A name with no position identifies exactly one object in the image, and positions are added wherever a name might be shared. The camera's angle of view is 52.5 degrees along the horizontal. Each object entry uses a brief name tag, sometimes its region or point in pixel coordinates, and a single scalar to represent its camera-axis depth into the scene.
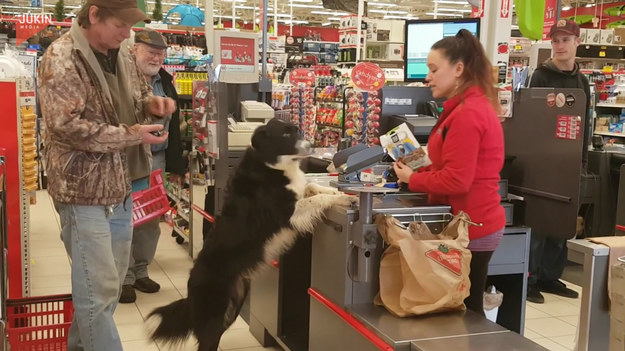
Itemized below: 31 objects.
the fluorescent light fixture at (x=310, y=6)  26.45
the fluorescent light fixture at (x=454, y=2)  22.90
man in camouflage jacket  2.36
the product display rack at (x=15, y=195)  3.62
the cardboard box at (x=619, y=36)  13.24
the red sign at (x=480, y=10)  4.56
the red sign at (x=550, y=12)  7.82
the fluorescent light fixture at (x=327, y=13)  29.24
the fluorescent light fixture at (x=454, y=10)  25.92
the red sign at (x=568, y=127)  3.95
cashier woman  2.39
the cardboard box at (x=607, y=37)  13.29
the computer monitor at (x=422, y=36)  4.29
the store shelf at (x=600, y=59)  11.54
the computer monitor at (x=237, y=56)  5.36
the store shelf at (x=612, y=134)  9.09
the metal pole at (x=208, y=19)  6.98
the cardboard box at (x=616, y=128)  9.17
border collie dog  2.88
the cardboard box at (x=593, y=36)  13.27
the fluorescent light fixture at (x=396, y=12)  27.36
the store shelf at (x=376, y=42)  11.96
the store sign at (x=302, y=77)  5.82
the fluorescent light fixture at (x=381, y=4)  24.34
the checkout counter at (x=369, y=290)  2.27
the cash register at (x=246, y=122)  4.70
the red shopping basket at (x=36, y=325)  3.02
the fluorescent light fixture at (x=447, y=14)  27.58
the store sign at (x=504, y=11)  4.52
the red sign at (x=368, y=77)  4.11
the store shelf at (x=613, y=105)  9.15
